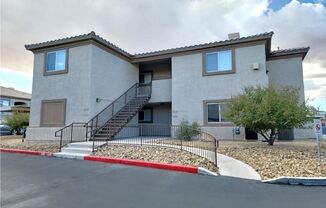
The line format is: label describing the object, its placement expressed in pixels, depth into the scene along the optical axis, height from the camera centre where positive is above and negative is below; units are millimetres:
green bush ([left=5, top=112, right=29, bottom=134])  22141 +505
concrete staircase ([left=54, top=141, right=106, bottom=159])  11253 -1124
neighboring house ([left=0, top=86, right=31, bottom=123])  40816 +5084
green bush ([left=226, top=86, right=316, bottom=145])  11242 +820
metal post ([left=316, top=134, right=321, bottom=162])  8473 -607
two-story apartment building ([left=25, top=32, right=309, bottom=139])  15711 +3531
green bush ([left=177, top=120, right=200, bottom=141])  14795 -342
